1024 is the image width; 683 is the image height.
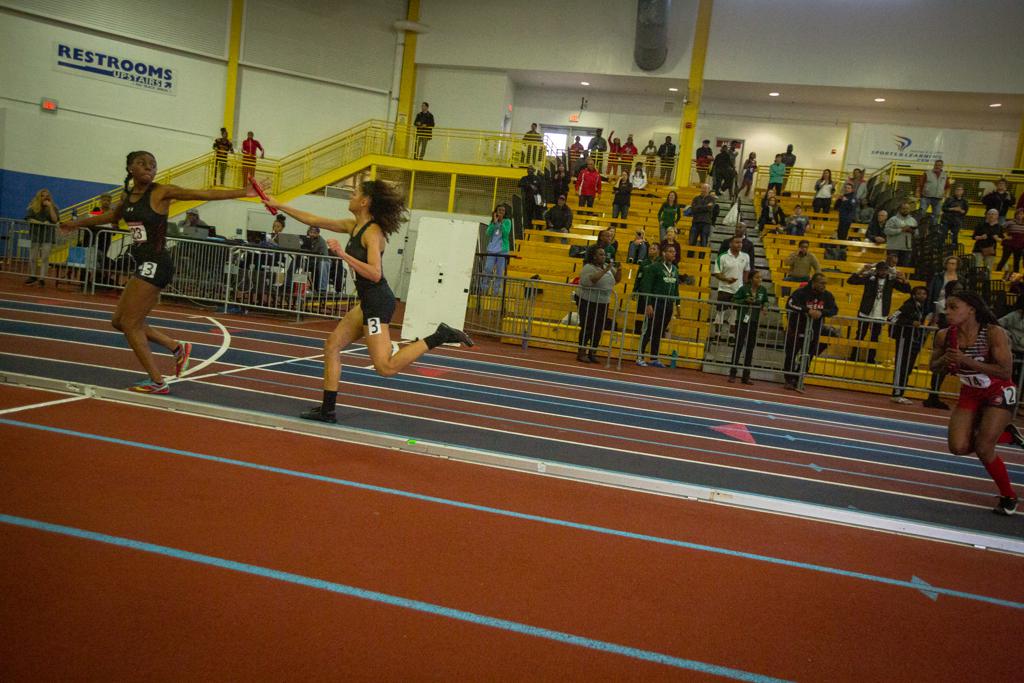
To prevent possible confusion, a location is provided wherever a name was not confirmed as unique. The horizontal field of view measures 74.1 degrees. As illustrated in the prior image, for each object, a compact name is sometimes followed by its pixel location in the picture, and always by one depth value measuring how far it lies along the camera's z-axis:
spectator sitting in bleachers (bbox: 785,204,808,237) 19.33
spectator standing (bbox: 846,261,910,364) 12.77
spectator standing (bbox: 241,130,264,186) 23.73
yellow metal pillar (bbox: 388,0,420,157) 26.66
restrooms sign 22.39
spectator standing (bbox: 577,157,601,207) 21.42
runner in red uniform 5.58
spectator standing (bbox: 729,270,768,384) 12.16
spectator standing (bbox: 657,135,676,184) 25.61
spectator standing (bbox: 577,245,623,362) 12.32
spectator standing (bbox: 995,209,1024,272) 16.17
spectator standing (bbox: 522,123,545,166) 23.98
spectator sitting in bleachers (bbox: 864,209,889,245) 18.25
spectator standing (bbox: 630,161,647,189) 23.28
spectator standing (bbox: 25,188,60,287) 14.66
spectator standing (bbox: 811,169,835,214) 21.38
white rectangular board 12.19
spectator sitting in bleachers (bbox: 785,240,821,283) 14.42
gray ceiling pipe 22.86
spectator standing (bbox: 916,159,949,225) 18.62
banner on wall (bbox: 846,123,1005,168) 25.00
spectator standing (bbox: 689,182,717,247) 17.70
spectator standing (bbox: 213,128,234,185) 23.29
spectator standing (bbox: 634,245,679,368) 12.39
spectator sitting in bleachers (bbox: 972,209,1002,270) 16.38
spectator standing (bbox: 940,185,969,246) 16.81
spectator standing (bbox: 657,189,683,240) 17.91
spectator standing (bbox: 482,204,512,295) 15.52
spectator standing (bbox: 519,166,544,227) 19.80
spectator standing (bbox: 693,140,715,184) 24.12
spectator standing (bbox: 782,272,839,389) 11.73
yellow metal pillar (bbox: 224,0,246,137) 24.86
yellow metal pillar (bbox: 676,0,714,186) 24.61
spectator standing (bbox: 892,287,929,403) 11.75
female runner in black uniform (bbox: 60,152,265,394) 5.70
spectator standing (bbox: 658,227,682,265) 13.15
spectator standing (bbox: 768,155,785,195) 22.26
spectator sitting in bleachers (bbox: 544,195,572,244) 18.94
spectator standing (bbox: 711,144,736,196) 22.08
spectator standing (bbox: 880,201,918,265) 17.22
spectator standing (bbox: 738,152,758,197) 23.16
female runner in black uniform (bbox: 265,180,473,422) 5.44
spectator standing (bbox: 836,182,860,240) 18.81
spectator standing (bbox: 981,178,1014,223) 18.42
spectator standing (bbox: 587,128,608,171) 25.58
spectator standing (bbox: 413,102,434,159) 25.03
